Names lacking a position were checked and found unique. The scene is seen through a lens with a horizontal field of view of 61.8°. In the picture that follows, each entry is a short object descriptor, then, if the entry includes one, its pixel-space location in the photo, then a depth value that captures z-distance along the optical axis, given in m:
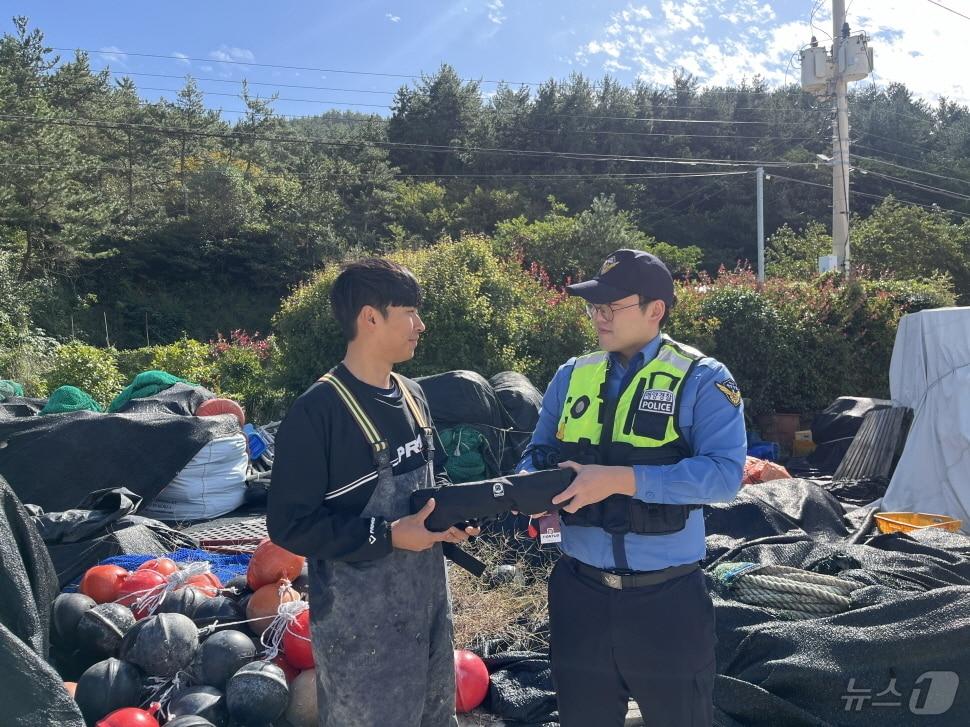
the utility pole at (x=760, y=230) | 26.67
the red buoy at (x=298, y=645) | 3.74
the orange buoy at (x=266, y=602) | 3.98
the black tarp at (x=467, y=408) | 7.38
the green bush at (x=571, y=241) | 22.80
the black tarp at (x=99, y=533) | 5.07
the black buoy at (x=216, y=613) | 4.05
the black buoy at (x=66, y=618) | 3.91
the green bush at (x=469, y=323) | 9.67
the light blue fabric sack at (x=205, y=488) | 6.81
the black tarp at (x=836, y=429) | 9.71
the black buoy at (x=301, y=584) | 4.25
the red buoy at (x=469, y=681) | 3.89
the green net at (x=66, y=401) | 7.39
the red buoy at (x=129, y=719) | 3.15
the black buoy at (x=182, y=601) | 4.07
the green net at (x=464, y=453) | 7.23
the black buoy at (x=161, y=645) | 3.67
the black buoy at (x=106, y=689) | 3.44
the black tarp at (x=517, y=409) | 7.44
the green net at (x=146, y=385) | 8.26
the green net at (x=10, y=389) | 9.12
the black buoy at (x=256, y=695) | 3.45
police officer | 2.36
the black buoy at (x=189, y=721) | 3.26
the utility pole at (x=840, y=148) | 17.09
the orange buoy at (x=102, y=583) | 4.31
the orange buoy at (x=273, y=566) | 4.18
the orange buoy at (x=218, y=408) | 7.81
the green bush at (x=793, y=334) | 11.19
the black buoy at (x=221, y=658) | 3.64
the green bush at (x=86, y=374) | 10.88
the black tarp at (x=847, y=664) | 3.56
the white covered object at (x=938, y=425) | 7.37
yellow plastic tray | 5.96
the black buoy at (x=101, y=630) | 3.86
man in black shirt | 2.17
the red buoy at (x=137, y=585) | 4.19
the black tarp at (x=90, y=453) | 6.42
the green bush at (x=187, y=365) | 12.29
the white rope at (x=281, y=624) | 3.78
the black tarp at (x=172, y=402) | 7.61
